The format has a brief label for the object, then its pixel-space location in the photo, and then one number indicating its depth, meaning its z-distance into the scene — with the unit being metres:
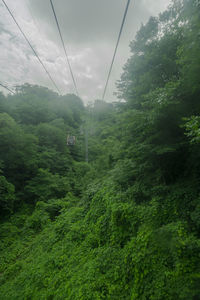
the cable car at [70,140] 17.00
